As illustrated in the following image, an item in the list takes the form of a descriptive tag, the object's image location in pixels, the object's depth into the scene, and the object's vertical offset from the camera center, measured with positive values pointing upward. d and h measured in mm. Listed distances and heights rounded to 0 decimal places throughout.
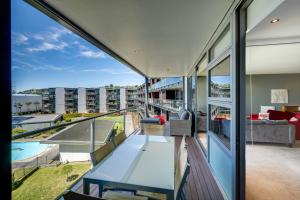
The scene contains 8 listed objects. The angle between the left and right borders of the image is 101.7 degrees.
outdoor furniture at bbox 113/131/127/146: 1635 -543
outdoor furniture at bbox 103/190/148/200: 1119 -900
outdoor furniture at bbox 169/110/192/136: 4219 -903
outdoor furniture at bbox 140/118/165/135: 3015 -747
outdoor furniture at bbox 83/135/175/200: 905 -607
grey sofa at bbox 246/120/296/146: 3236 -843
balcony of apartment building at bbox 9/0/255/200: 1013 -280
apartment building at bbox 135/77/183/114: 8360 +771
